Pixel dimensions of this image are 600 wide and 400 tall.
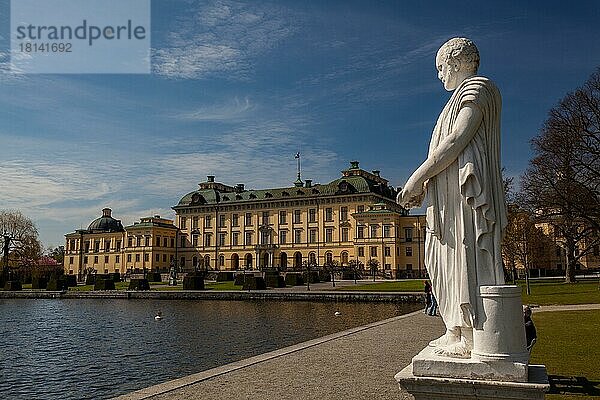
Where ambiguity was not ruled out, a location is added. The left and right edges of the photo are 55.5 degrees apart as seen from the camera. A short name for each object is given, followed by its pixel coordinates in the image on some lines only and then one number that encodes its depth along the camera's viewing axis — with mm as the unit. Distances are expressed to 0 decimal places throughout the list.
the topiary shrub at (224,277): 69938
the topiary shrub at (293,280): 55531
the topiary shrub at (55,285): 52731
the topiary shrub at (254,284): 46369
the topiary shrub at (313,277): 61262
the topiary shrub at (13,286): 51188
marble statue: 4211
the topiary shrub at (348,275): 70531
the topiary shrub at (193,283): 49444
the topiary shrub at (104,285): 52281
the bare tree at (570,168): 30531
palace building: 78750
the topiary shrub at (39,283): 54531
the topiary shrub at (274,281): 52094
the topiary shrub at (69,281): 56300
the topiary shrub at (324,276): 64575
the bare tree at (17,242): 62531
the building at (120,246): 94625
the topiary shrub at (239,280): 53919
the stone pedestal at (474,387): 3752
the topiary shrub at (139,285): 50219
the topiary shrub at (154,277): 76188
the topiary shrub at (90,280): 66794
